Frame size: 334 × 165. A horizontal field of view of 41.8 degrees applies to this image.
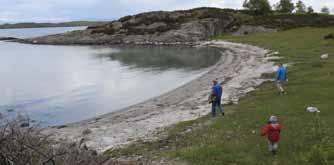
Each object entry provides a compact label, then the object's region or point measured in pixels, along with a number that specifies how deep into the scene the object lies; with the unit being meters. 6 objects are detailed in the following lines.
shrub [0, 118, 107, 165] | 8.83
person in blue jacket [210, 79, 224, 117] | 25.81
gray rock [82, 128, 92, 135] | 27.74
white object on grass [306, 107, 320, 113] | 23.51
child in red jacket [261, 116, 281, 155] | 17.39
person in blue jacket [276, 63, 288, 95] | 31.28
